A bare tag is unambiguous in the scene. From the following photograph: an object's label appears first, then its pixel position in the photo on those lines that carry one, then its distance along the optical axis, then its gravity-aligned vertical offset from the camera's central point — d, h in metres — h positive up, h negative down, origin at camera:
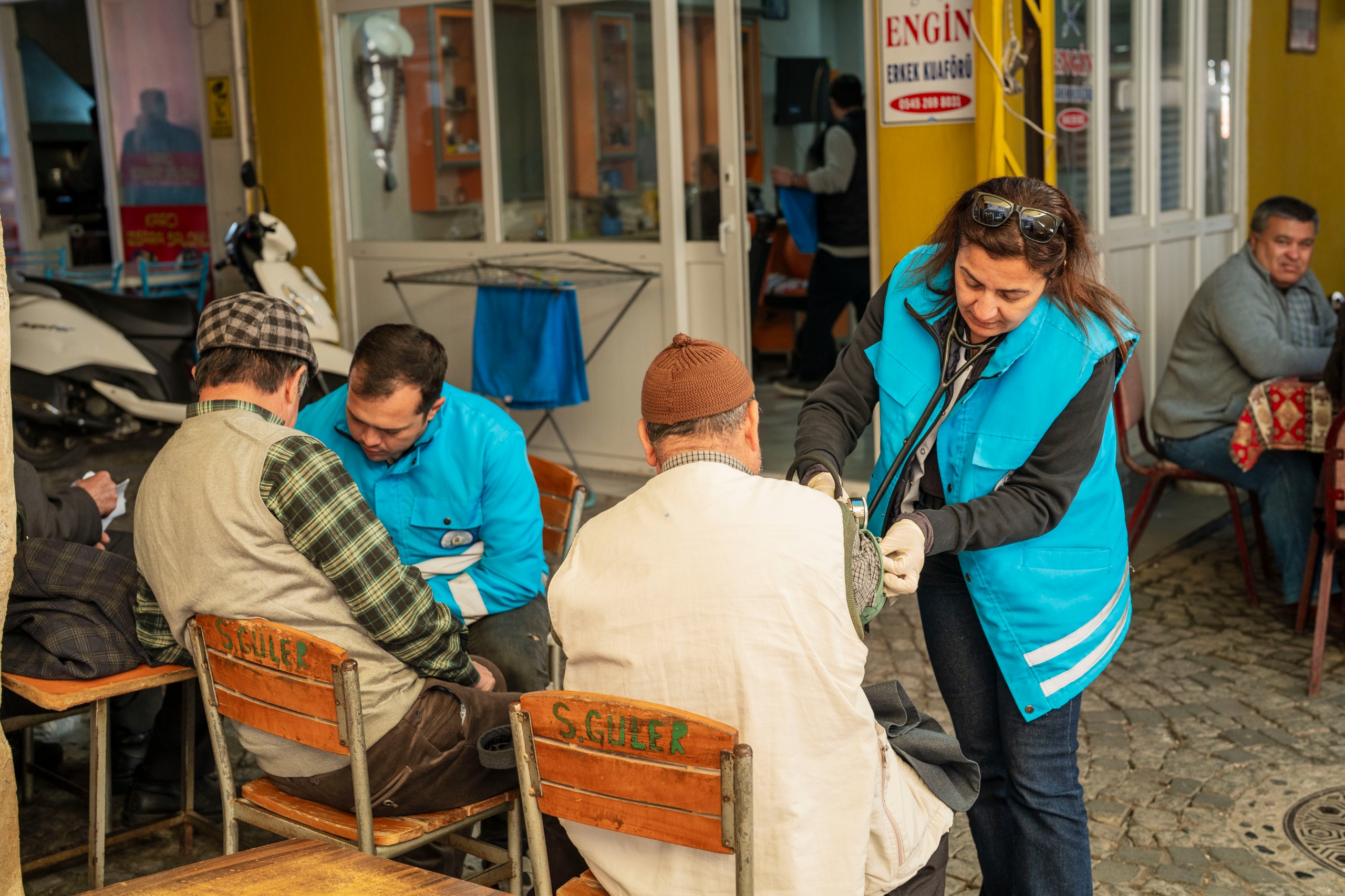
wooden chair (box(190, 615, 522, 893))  2.23 -0.82
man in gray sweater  4.64 -0.54
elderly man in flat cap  2.35 -0.57
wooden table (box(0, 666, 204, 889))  2.61 -1.04
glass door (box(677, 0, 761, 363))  6.07 +0.29
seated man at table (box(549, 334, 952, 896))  1.79 -0.53
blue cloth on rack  5.94 -0.50
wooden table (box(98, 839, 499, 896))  1.71 -0.82
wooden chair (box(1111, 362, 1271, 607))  4.76 -0.96
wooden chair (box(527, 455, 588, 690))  3.31 -0.67
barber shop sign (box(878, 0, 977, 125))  5.18 +0.62
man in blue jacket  3.00 -0.59
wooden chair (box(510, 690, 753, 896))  1.76 -0.73
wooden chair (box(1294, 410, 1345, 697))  3.88 -0.94
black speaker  9.15 +0.94
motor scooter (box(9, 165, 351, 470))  7.20 -0.54
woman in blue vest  2.21 -0.44
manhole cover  3.06 -1.47
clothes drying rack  6.36 -0.19
